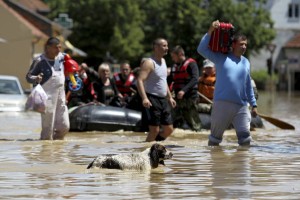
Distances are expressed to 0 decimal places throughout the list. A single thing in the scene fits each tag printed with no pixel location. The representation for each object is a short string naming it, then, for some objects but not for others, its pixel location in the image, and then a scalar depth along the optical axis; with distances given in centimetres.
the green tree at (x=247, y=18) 9101
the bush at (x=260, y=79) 9431
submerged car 3531
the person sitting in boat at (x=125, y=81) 2678
